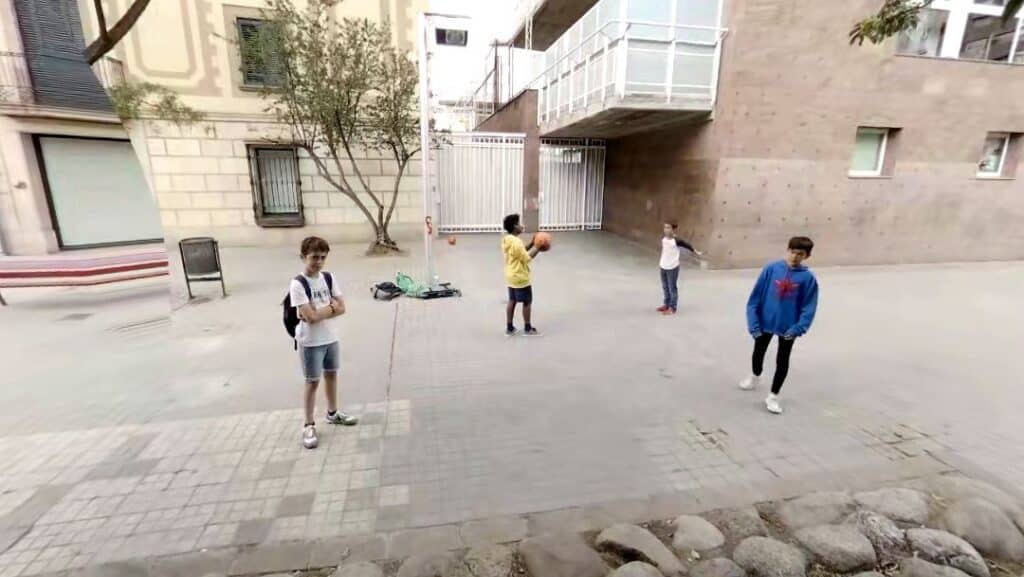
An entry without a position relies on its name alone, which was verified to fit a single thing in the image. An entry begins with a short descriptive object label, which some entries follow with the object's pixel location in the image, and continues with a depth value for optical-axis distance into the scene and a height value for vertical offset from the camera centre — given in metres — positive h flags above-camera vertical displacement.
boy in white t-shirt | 3.13 -0.94
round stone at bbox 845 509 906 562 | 2.53 -1.92
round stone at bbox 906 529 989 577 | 2.40 -1.91
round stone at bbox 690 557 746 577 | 2.35 -1.93
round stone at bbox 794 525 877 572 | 2.45 -1.92
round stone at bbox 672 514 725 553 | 2.52 -1.92
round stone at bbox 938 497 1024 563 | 2.53 -1.90
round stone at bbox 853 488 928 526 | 2.74 -1.90
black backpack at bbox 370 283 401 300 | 7.14 -1.76
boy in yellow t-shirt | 5.31 -0.97
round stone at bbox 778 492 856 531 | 2.71 -1.91
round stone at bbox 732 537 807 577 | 2.37 -1.92
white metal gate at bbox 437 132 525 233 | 13.04 -0.13
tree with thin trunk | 8.82 +1.73
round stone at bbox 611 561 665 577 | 2.31 -1.90
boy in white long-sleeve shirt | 6.48 -1.17
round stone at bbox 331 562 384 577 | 2.29 -1.90
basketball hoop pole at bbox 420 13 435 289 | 6.89 +0.69
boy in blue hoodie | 3.73 -0.99
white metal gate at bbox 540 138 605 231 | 14.17 -0.21
